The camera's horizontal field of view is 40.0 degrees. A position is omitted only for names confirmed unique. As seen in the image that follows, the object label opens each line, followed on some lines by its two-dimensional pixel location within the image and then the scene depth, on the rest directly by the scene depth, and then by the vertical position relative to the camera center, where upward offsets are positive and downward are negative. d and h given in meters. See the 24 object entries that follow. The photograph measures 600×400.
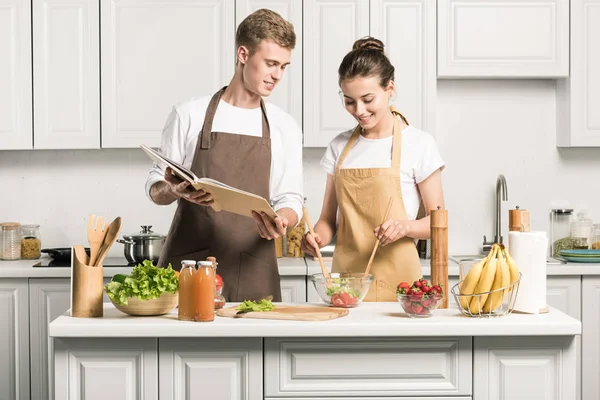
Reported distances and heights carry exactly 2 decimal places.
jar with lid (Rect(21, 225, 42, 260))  4.50 -0.31
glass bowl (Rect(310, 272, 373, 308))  2.66 -0.32
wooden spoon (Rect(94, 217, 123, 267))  2.55 -0.15
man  3.06 +0.09
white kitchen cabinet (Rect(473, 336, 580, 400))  2.44 -0.53
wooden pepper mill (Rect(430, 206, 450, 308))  2.62 -0.19
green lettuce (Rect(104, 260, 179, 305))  2.46 -0.29
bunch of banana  2.43 -0.27
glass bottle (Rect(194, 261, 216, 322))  2.40 -0.30
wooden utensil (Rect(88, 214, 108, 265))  2.53 -0.15
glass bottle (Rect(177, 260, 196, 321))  2.42 -0.30
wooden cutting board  2.45 -0.37
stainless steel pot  4.22 -0.29
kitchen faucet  4.65 -0.10
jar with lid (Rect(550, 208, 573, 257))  4.72 -0.20
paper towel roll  2.52 -0.24
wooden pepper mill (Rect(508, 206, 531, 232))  2.58 -0.09
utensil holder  2.50 -0.30
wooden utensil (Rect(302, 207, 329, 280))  2.69 -0.15
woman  2.99 +0.04
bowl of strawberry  2.45 -0.32
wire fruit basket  2.44 -0.33
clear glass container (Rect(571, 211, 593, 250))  4.59 -0.24
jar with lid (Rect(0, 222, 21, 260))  4.45 -0.28
